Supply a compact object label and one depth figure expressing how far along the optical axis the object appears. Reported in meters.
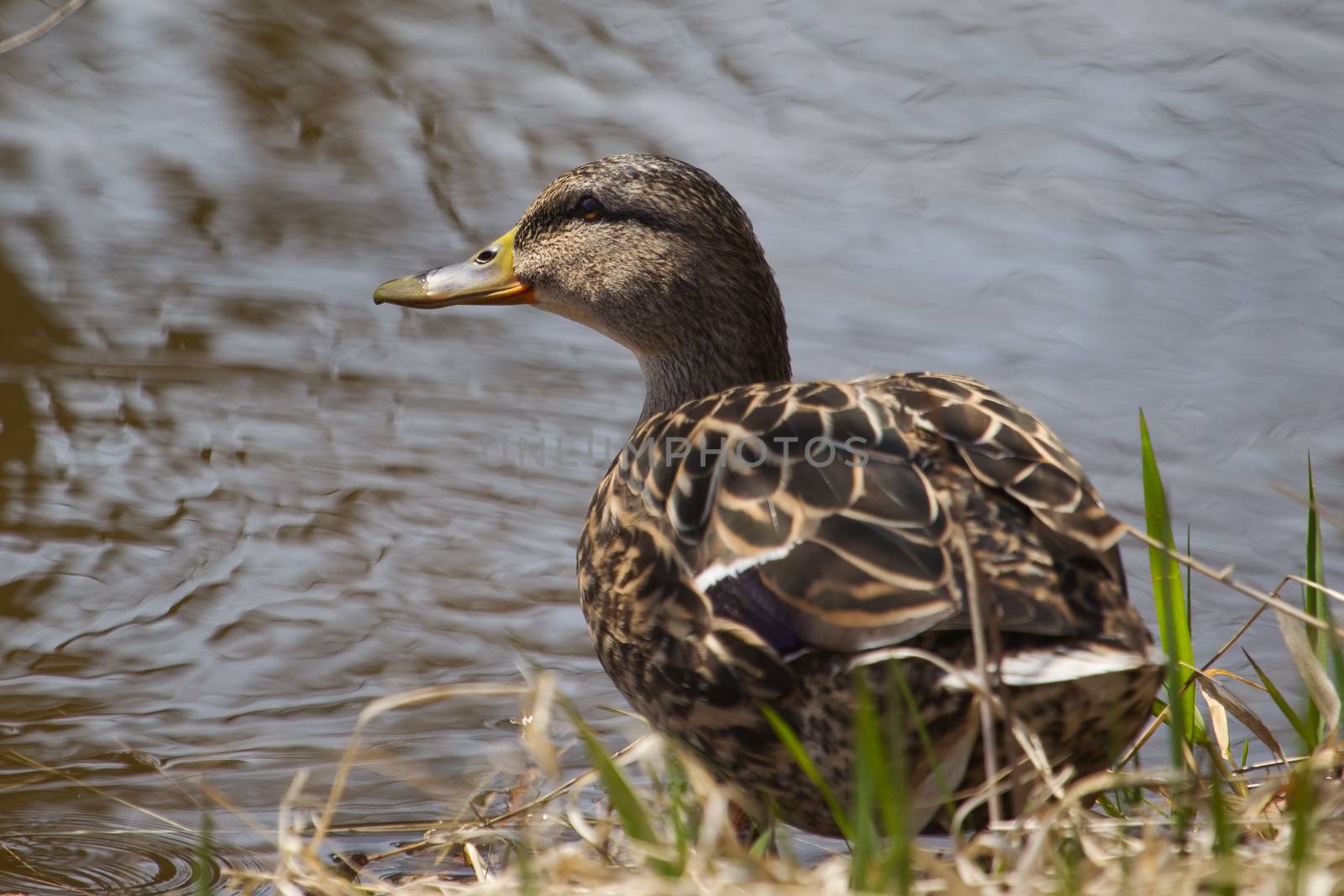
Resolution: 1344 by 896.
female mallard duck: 5.26
